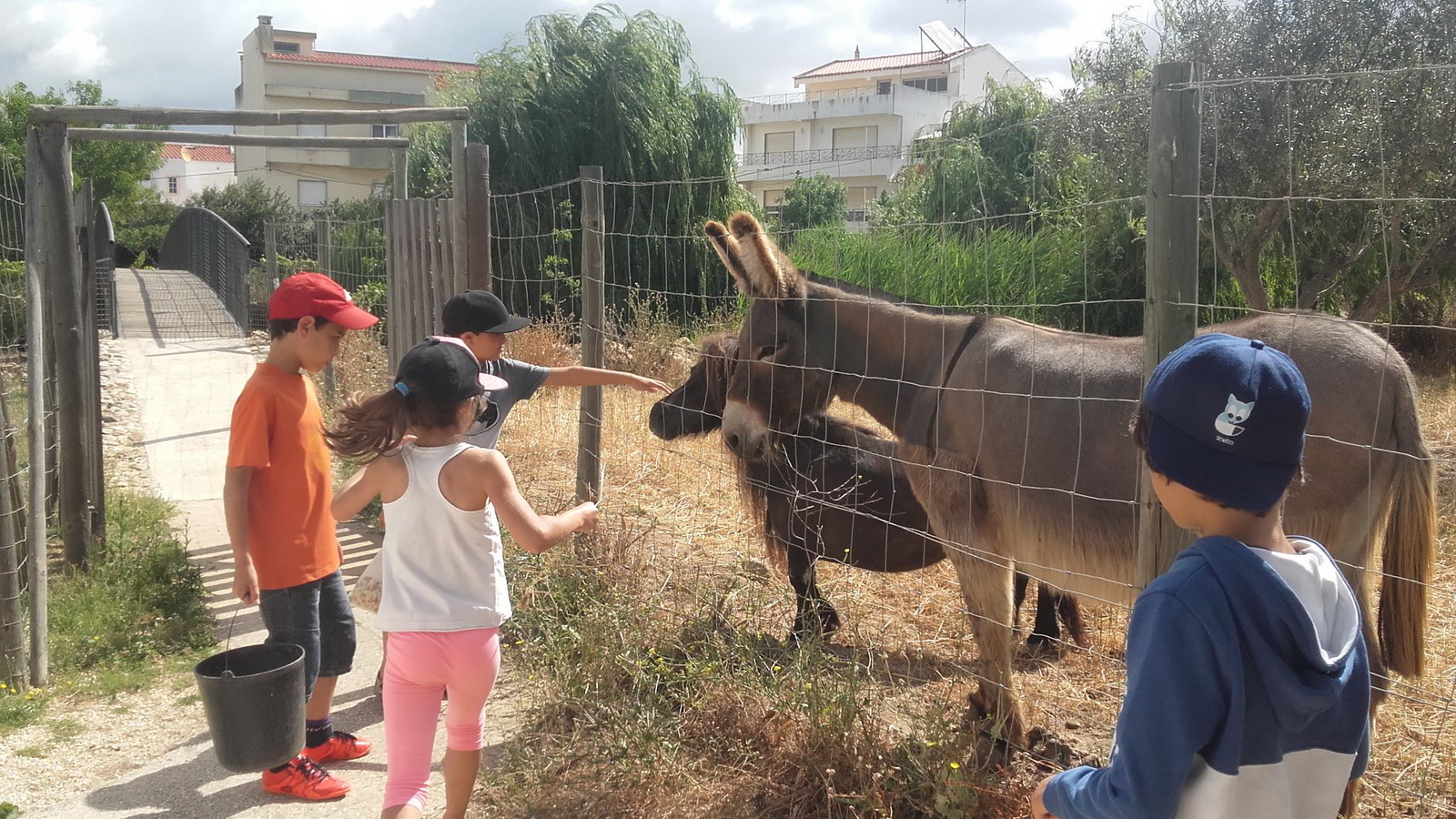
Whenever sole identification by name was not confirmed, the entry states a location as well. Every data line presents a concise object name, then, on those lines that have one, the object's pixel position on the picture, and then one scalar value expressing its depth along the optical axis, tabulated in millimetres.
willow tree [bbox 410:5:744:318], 17141
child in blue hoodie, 1302
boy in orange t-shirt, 3312
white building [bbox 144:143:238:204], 70250
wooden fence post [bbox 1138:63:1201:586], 2344
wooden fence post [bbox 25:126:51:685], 4449
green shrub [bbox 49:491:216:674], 4781
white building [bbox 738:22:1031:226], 59125
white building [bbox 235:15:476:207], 56438
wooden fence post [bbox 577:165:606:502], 4828
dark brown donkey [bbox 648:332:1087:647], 4625
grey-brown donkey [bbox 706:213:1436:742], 2609
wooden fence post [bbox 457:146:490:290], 5250
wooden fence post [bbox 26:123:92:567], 5762
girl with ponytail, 2674
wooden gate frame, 5363
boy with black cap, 3684
